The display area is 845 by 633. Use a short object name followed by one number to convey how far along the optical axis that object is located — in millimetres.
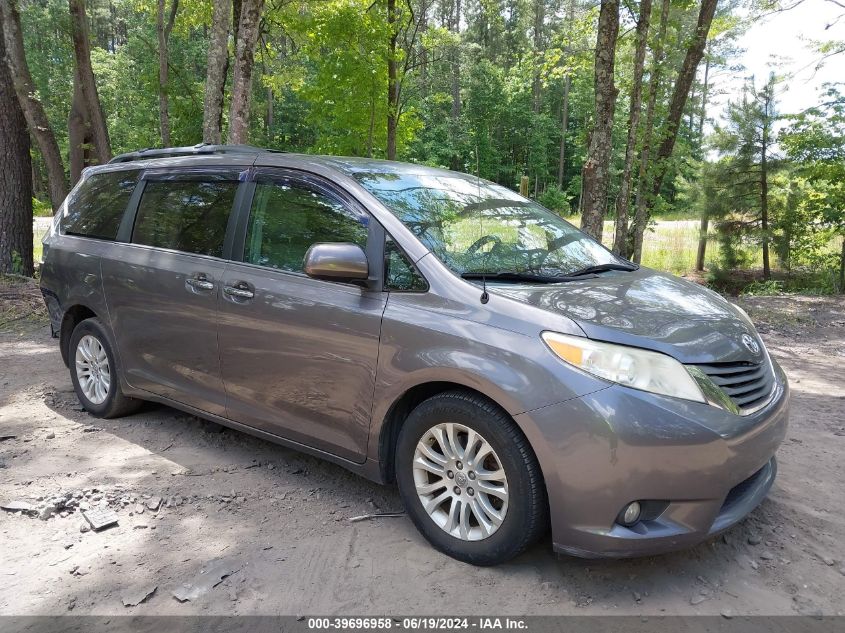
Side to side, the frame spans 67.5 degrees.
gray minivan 2506
